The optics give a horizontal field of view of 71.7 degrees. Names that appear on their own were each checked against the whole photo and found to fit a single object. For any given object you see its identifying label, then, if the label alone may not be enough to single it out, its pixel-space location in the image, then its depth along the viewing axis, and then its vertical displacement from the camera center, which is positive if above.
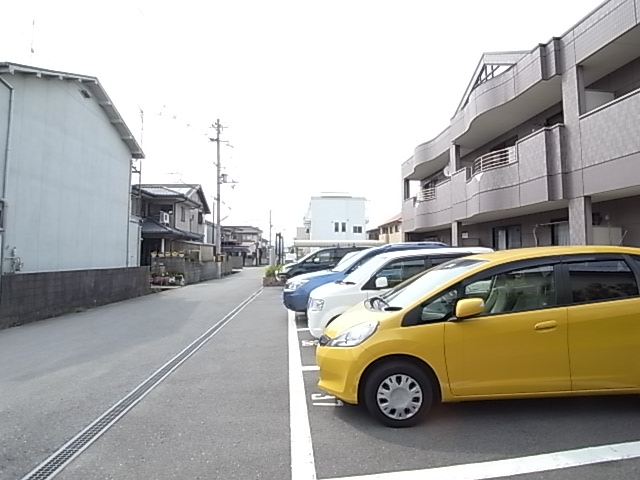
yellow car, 3.98 -0.73
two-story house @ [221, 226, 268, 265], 63.87 +3.94
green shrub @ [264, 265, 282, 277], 23.36 -0.22
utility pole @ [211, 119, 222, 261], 32.47 +6.45
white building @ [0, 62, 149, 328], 11.76 +2.42
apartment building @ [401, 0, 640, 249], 9.15 +3.08
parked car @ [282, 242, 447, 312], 10.04 -0.25
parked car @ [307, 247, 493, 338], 7.37 -0.25
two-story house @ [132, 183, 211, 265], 28.75 +3.85
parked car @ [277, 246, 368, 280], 17.94 +0.28
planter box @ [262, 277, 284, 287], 22.94 -0.74
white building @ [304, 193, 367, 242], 50.56 +5.65
